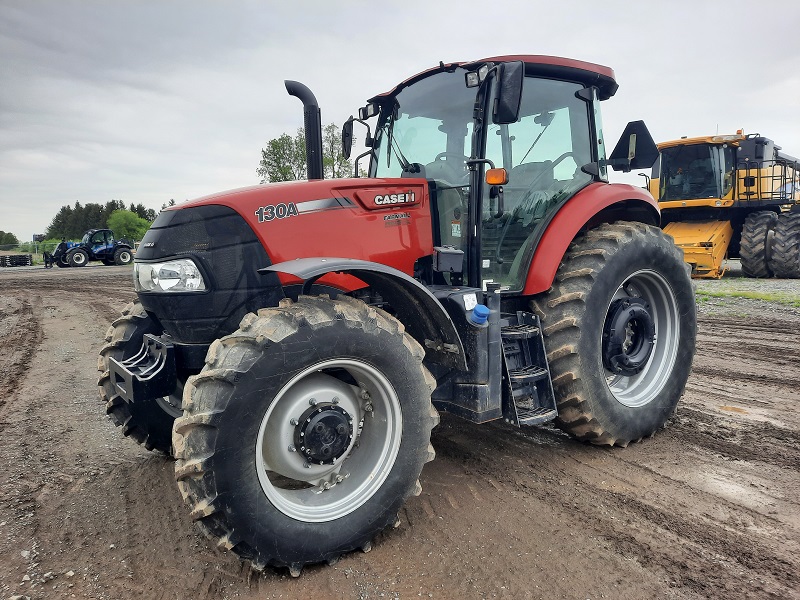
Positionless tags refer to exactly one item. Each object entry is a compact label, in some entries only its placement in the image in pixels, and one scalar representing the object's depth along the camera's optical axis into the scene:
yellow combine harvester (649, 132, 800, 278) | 13.24
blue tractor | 28.62
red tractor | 2.36
